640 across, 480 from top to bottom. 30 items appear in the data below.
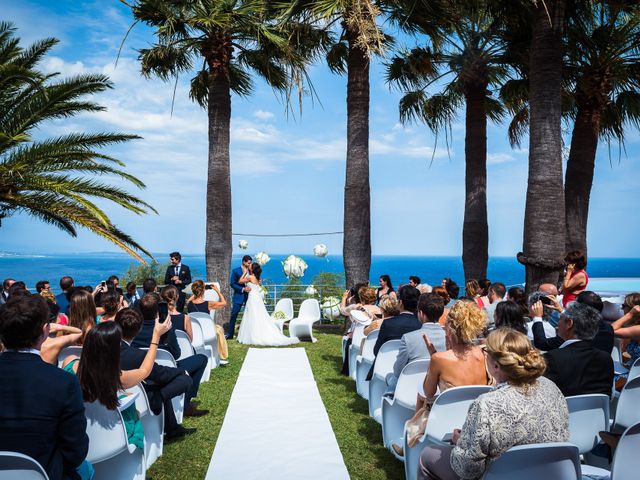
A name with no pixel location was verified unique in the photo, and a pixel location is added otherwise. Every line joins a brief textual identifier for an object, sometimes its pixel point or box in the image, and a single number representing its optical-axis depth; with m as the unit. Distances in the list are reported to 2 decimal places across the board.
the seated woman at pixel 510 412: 2.70
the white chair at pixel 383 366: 5.71
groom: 12.78
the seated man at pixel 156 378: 4.47
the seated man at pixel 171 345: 5.36
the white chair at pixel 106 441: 3.55
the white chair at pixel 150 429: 4.49
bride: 11.77
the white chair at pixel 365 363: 6.66
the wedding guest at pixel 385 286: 10.14
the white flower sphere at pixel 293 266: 16.20
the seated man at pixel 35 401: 2.67
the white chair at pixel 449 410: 3.48
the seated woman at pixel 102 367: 3.52
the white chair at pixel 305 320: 12.18
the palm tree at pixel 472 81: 12.92
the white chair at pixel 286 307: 13.32
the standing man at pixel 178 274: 11.79
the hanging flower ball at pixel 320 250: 16.76
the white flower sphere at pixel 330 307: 15.00
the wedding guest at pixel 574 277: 7.94
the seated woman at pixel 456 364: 3.80
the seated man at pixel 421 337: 5.02
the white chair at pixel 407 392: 4.51
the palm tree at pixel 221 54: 11.62
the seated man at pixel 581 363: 3.74
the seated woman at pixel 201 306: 9.32
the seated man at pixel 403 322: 6.01
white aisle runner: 4.66
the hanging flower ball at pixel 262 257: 16.02
